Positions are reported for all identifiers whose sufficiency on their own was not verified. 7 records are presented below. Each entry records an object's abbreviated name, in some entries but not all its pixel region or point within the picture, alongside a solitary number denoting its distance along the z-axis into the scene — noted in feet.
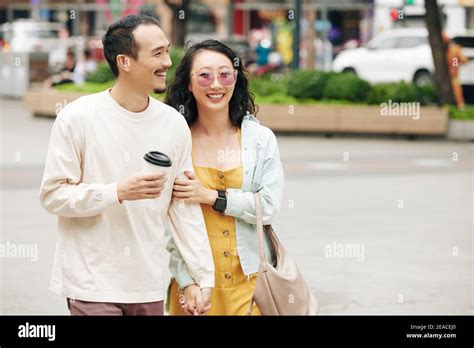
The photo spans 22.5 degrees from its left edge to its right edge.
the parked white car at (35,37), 116.57
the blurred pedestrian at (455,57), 77.97
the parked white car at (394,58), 98.37
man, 13.19
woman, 14.83
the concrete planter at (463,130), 63.93
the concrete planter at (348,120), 63.98
